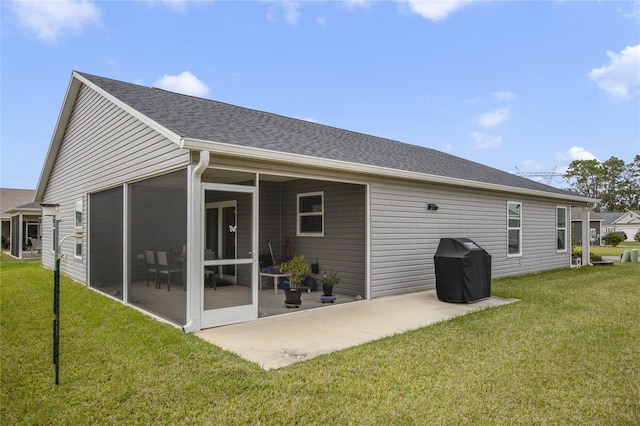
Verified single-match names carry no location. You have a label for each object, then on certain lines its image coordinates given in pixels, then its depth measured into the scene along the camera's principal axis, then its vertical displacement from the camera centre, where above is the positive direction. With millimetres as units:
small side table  8508 -1252
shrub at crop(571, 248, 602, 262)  15589 -1669
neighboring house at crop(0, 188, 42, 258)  19150 -349
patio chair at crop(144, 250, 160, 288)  6340 -749
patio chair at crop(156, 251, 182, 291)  5871 -743
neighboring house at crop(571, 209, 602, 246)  30273 -1098
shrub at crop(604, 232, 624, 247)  32562 -1881
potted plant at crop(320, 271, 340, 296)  7699 -1258
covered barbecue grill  7539 -1046
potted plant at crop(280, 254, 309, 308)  7051 -1169
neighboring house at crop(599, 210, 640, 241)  48281 -924
